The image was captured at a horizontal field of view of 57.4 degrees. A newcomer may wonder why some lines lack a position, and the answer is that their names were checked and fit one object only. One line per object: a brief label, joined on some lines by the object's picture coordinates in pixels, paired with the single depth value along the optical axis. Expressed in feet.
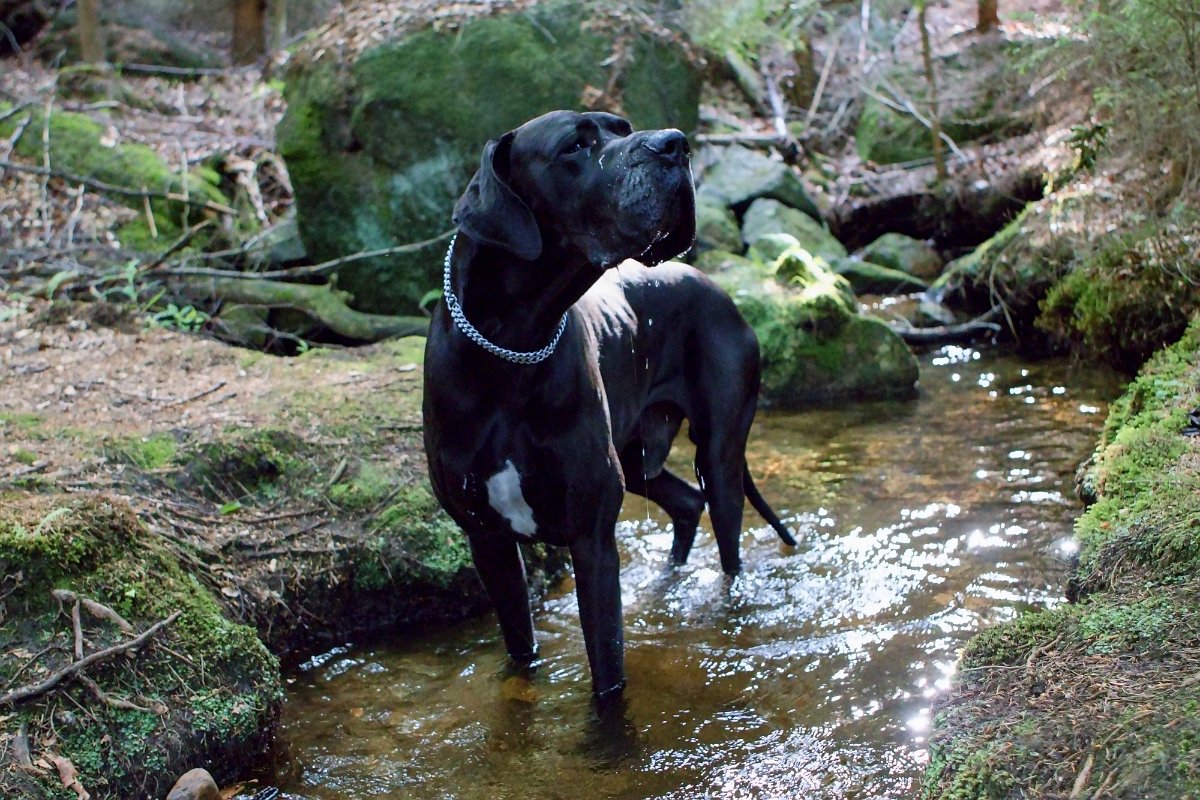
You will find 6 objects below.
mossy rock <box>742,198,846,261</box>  34.22
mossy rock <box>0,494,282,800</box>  10.25
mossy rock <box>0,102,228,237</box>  30.66
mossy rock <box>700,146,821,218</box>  36.24
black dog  10.14
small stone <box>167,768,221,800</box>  10.12
